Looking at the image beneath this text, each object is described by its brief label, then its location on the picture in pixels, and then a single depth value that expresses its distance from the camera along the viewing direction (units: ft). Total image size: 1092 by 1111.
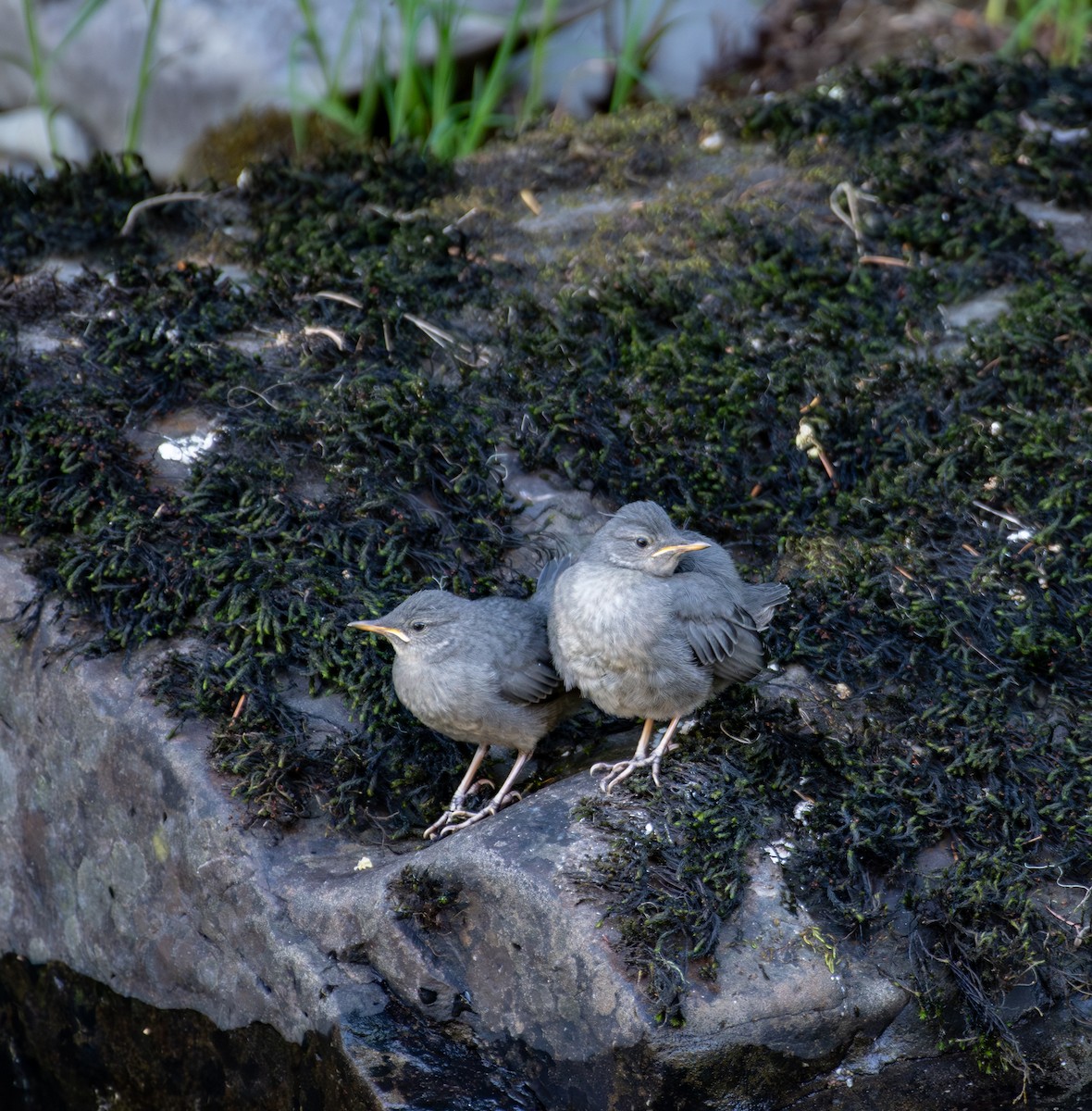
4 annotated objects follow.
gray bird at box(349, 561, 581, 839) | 30.01
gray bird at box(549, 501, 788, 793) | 29.07
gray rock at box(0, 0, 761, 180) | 58.39
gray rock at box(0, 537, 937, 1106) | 25.49
